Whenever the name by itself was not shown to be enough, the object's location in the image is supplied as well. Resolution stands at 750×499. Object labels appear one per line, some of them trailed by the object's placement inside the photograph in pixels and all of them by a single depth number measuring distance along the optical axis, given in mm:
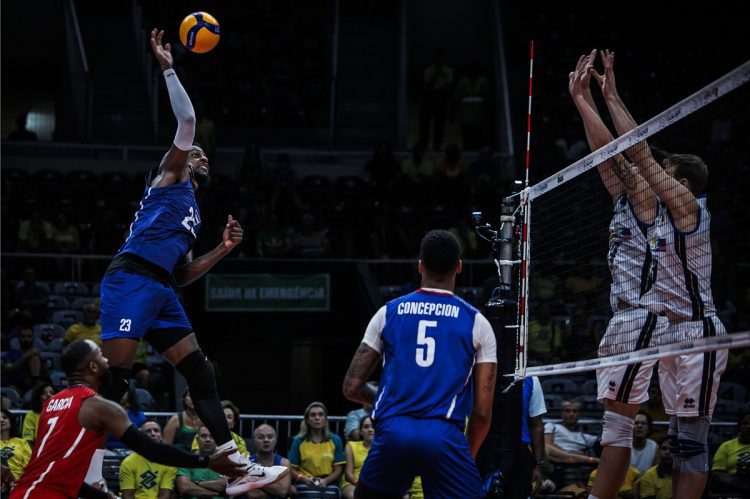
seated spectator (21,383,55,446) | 12398
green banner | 18406
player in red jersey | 6605
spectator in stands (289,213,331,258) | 19359
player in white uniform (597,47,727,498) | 7219
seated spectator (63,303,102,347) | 15438
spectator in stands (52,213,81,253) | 19234
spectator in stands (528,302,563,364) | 12211
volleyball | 8656
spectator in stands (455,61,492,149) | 24562
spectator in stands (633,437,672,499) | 12320
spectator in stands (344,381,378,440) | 13532
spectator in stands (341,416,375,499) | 12875
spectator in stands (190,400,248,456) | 12180
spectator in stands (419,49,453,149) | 24844
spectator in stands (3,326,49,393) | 14992
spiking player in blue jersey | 7734
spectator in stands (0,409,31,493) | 12234
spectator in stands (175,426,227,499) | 12125
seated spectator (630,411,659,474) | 13000
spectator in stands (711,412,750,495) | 11977
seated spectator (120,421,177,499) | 11992
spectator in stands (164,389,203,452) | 12586
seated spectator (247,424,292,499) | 12281
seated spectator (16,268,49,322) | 17516
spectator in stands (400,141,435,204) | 21234
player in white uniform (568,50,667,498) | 7406
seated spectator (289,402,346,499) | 13023
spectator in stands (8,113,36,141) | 23875
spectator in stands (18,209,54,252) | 19203
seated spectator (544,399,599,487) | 12820
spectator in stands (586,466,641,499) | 12617
